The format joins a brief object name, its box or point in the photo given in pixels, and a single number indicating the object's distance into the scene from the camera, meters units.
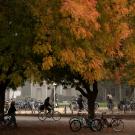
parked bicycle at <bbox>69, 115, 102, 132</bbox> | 27.09
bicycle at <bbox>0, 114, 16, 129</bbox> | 28.62
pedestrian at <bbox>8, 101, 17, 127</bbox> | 29.01
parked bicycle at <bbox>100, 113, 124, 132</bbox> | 28.01
